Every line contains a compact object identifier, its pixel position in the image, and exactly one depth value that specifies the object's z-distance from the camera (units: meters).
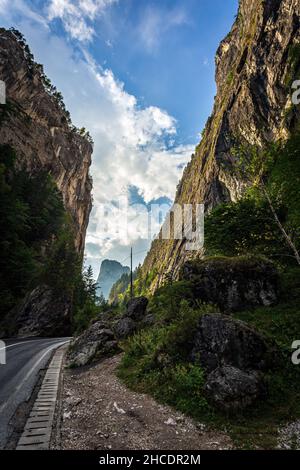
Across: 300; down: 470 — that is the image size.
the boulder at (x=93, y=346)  12.72
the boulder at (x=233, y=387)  6.11
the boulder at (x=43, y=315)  29.64
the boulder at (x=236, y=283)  12.98
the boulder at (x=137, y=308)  18.59
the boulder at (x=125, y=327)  15.92
